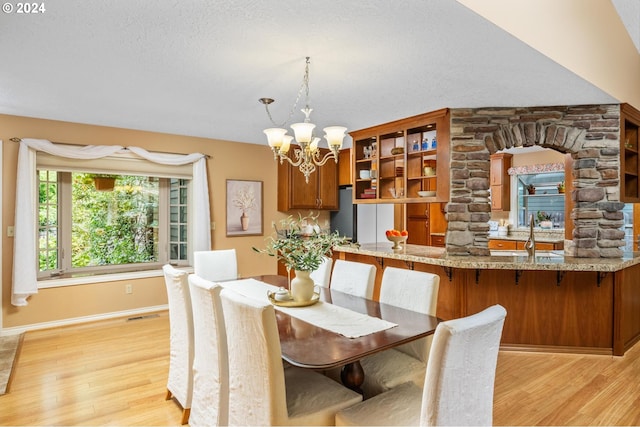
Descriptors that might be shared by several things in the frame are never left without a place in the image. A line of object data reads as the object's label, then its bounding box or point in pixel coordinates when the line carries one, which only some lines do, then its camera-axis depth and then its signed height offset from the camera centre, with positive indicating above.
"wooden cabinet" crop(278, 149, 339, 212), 5.78 +0.32
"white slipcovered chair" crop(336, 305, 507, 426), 1.43 -0.68
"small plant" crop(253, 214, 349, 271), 2.40 -0.25
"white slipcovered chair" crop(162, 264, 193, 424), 2.35 -0.81
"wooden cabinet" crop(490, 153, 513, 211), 6.75 +0.45
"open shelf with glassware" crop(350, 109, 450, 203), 3.87 +0.56
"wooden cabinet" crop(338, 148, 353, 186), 6.13 +0.67
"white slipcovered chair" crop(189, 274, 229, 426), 2.00 -0.78
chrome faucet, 3.65 -0.36
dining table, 1.72 -0.63
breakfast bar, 3.34 -0.79
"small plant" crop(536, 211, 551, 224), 6.49 -0.14
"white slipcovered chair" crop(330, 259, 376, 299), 2.87 -0.53
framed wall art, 5.40 +0.03
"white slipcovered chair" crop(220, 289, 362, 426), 1.64 -0.80
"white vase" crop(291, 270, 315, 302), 2.50 -0.51
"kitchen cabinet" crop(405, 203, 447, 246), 6.67 -0.25
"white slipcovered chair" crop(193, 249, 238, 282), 3.77 -0.54
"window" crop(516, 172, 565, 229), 6.39 +0.15
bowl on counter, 4.29 -0.34
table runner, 2.02 -0.62
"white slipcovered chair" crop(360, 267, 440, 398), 2.18 -0.85
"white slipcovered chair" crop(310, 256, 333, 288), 3.27 -0.55
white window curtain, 3.91 +0.00
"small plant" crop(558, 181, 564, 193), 6.27 +0.34
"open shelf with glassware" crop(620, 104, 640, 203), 3.76 +0.51
